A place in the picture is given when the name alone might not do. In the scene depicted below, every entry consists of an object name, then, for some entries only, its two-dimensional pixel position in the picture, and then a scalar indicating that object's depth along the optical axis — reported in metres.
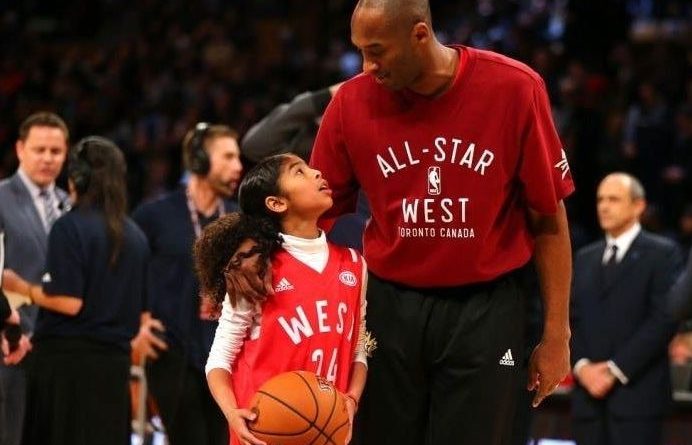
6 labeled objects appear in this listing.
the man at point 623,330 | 14.95
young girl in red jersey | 7.91
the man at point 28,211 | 12.57
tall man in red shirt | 7.31
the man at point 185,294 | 13.51
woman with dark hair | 12.30
